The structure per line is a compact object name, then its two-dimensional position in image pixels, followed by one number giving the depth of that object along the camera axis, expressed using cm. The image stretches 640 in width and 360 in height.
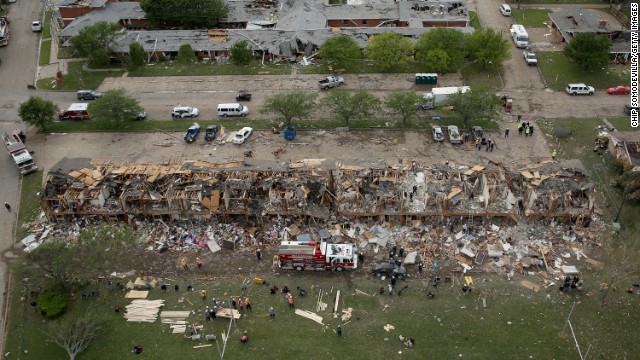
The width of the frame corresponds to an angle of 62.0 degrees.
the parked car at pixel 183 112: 5906
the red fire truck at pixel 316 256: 4000
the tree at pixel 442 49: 6303
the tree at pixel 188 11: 7250
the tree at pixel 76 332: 3488
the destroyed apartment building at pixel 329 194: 4397
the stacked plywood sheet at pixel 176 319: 3700
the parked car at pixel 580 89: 6034
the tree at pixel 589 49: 6125
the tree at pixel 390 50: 6412
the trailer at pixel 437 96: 5794
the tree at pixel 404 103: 5444
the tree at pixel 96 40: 6600
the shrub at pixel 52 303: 3812
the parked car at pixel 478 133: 5404
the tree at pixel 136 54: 6600
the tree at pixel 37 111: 5538
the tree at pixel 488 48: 6316
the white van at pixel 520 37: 6888
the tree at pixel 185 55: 6706
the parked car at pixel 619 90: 6031
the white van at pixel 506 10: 7631
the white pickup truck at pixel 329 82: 6281
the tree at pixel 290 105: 5438
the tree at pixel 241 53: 6488
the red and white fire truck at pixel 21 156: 5134
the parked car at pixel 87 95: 6234
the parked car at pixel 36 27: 7650
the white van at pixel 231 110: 5869
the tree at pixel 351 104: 5412
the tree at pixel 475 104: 5341
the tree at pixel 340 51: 6391
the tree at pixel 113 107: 5553
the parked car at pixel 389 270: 4000
